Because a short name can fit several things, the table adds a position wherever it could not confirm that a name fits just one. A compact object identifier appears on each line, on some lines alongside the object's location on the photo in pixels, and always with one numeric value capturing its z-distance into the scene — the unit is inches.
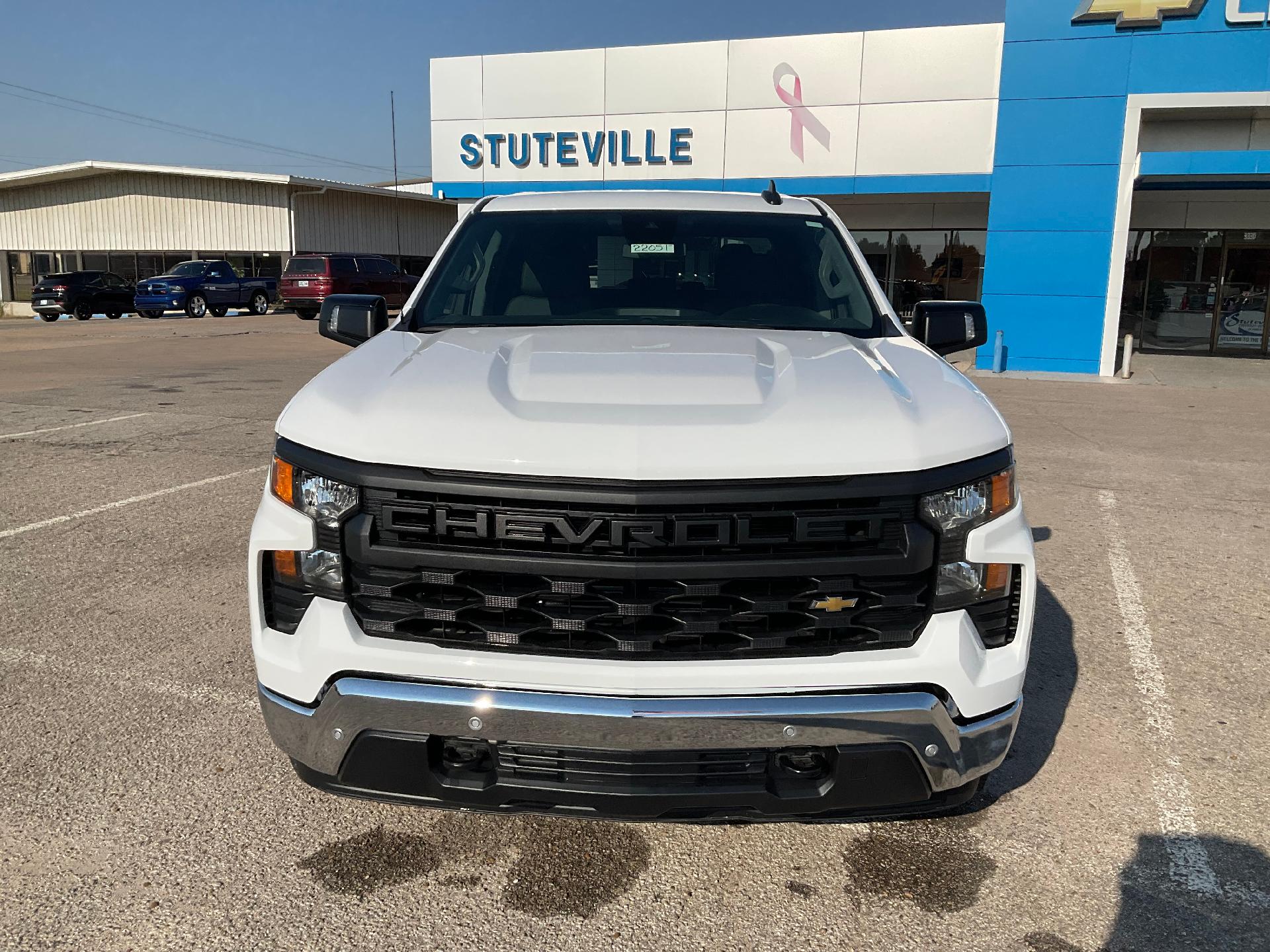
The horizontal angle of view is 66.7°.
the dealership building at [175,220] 1485.0
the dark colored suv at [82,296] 1190.9
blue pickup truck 1189.7
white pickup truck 83.1
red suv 1120.8
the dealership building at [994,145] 624.4
